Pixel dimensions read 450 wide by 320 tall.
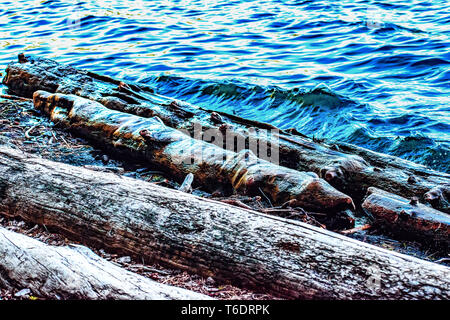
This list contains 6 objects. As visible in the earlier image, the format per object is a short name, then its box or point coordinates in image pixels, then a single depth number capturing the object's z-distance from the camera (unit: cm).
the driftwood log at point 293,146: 428
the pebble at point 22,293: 266
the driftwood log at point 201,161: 396
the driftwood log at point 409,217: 355
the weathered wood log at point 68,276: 255
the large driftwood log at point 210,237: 258
